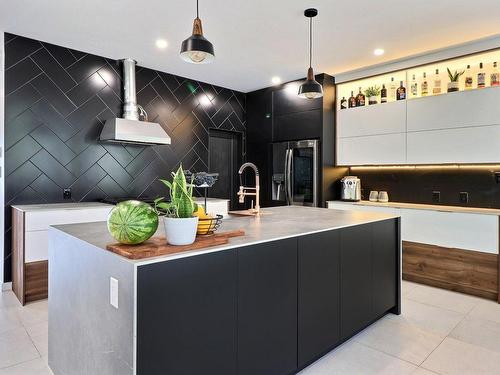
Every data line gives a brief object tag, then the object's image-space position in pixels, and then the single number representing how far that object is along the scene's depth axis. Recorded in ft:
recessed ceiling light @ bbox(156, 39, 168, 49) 11.25
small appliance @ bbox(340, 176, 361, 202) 14.97
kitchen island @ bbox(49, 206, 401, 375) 4.20
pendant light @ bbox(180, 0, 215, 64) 6.66
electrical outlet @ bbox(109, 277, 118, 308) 4.27
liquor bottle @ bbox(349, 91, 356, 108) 15.08
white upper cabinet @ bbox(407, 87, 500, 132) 11.18
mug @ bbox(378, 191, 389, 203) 14.63
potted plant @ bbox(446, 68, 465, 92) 12.14
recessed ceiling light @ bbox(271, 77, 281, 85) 15.72
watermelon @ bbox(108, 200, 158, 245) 4.45
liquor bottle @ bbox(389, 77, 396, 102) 14.22
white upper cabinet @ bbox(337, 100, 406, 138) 13.42
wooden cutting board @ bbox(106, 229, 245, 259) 4.20
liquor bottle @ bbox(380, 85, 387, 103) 14.16
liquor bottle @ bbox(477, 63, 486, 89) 11.60
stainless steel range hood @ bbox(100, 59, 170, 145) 12.36
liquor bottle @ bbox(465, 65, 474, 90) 12.01
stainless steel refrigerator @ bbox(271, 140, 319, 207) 15.16
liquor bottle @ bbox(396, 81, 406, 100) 13.42
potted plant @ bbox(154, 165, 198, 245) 4.62
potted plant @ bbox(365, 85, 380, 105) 14.44
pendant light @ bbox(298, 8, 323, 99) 9.24
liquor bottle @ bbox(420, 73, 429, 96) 13.08
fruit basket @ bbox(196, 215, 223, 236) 5.34
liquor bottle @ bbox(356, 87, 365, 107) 14.85
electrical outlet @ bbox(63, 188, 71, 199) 12.23
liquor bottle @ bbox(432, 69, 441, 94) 12.78
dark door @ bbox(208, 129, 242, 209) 17.58
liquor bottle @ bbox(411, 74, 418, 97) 13.26
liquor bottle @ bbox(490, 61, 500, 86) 11.35
